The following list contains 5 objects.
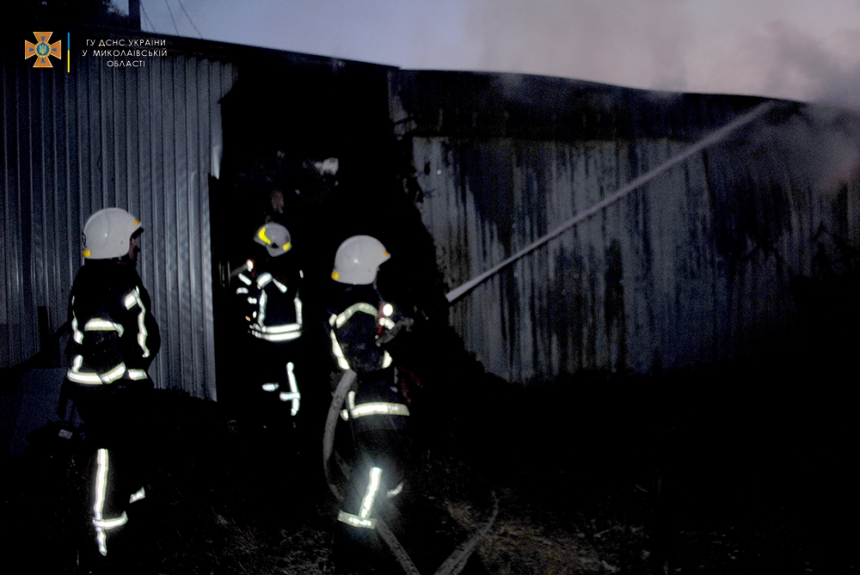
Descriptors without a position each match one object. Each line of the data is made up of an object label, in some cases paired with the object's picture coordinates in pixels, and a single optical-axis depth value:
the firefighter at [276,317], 5.18
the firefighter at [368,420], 3.21
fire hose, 3.04
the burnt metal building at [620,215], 6.12
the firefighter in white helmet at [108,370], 3.01
